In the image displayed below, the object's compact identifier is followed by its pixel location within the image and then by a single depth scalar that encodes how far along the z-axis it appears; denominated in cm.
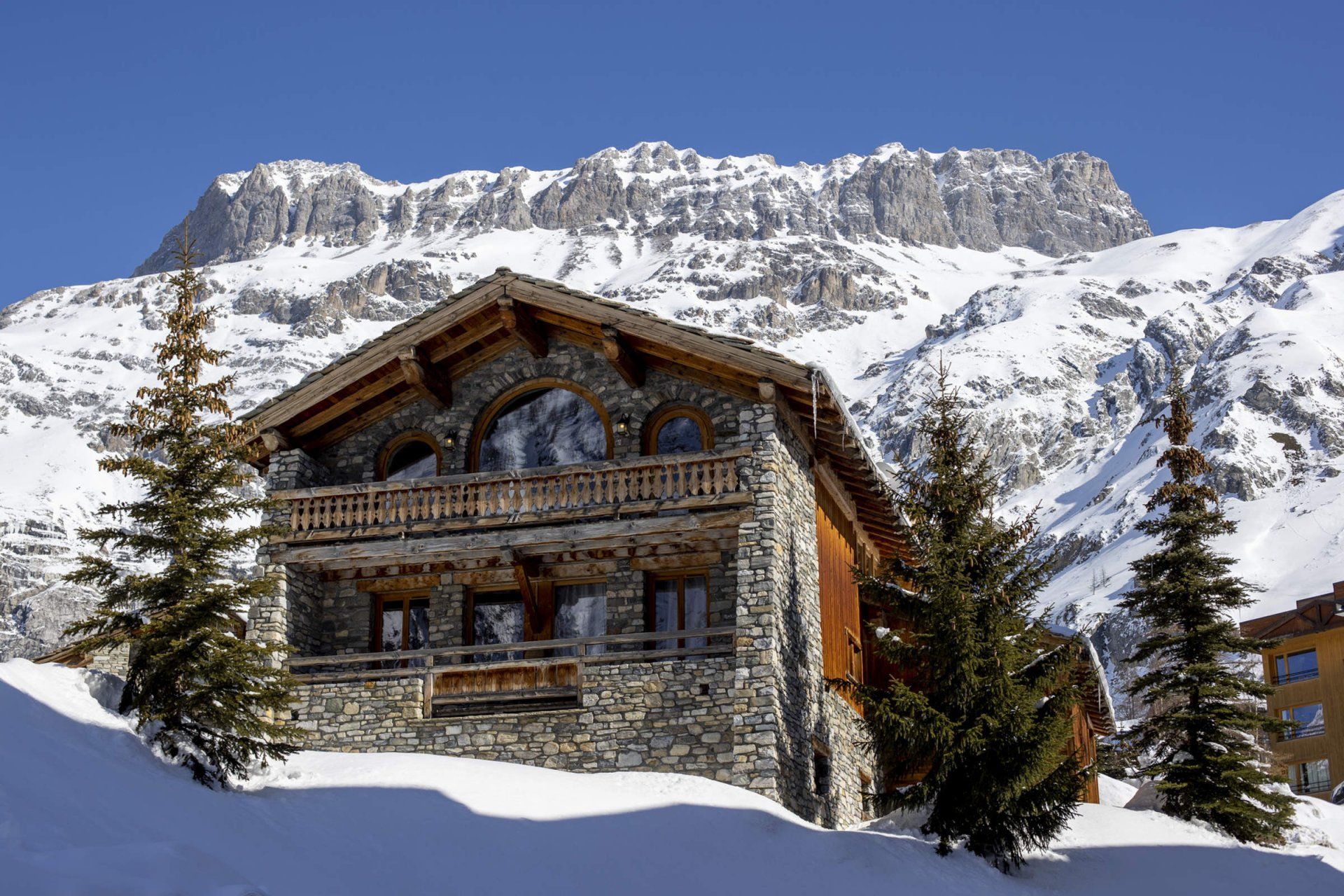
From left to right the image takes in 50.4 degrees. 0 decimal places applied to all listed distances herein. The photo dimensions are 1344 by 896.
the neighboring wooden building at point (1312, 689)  4853
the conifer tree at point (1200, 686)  2109
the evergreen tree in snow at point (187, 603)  1659
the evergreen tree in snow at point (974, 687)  1903
